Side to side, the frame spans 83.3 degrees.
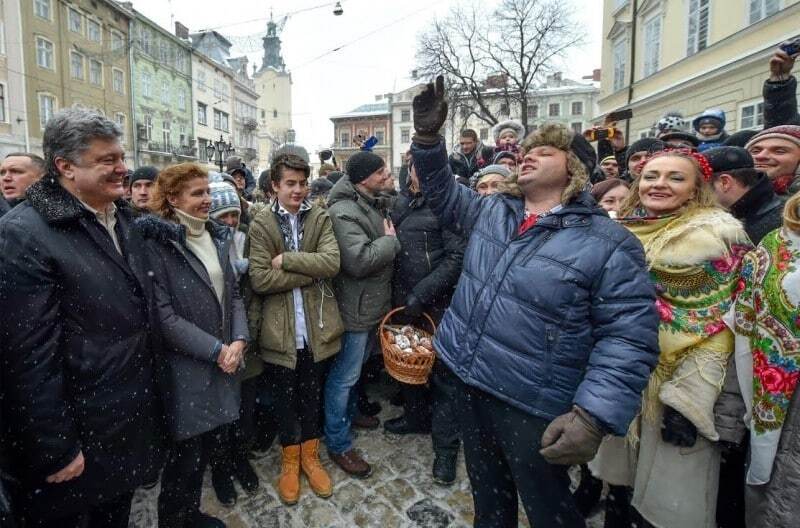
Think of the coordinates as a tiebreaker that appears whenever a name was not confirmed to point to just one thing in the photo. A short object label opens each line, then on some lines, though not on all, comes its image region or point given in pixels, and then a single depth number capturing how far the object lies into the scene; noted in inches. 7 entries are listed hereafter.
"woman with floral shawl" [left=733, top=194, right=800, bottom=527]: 67.9
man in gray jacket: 127.2
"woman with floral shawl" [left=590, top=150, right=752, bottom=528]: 80.1
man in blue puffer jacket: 70.0
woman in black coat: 92.7
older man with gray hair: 66.7
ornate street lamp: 687.1
